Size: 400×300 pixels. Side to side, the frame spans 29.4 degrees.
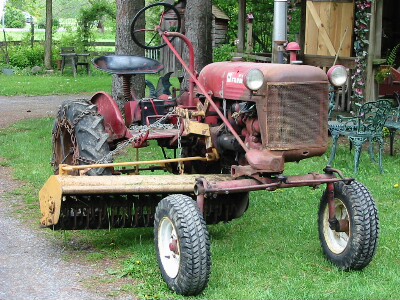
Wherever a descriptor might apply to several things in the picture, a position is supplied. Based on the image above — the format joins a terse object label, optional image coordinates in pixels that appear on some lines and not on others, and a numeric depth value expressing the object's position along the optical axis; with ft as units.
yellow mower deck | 18.70
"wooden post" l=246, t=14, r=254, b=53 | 54.85
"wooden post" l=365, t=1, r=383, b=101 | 38.78
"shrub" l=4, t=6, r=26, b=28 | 174.29
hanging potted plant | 39.35
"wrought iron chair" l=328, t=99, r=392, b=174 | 30.35
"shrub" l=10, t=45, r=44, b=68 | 93.76
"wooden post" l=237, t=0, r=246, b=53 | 50.85
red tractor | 17.58
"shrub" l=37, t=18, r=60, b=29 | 147.54
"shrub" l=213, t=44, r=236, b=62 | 81.07
